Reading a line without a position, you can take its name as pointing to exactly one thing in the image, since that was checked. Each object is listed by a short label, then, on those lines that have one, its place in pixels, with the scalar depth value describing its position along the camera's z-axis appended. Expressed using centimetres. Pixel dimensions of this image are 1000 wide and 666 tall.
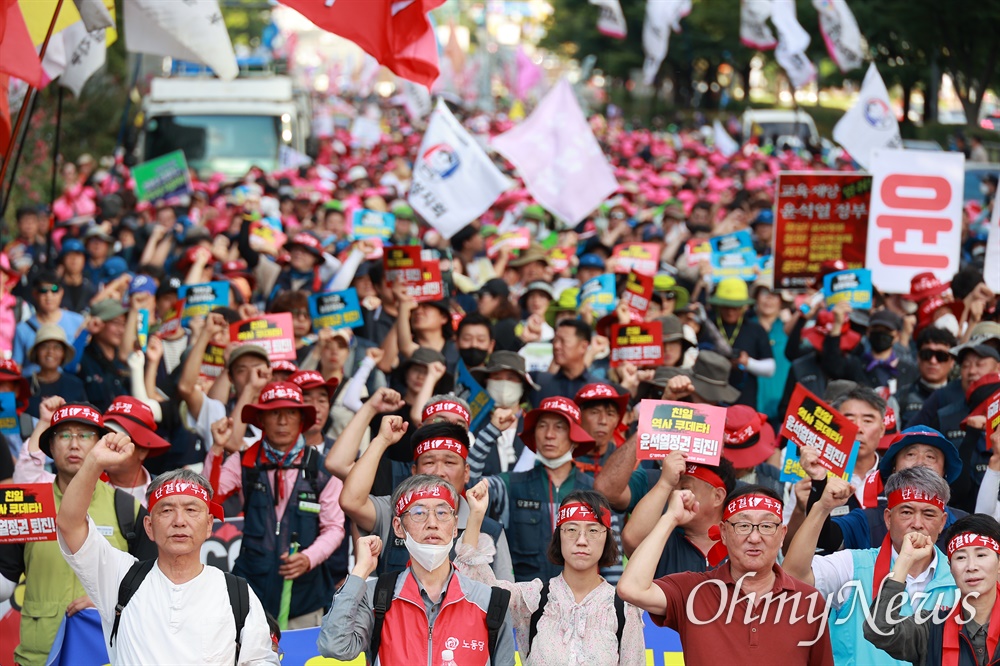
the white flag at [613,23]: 4111
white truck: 4556
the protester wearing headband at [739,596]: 931
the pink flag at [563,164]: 2796
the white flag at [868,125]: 2869
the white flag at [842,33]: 3658
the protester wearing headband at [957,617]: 930
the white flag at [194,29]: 2136
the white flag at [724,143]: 6437
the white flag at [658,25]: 4048
